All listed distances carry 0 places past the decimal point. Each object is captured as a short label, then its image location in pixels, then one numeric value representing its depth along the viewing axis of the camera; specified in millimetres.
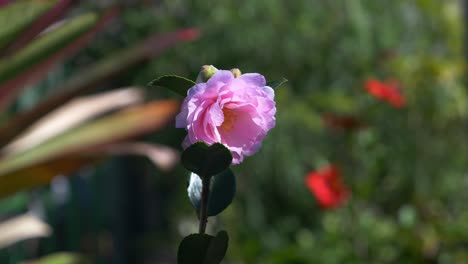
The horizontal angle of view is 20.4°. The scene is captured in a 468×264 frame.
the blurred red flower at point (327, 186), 3427
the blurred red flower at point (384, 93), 3544
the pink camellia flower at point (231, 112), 987
